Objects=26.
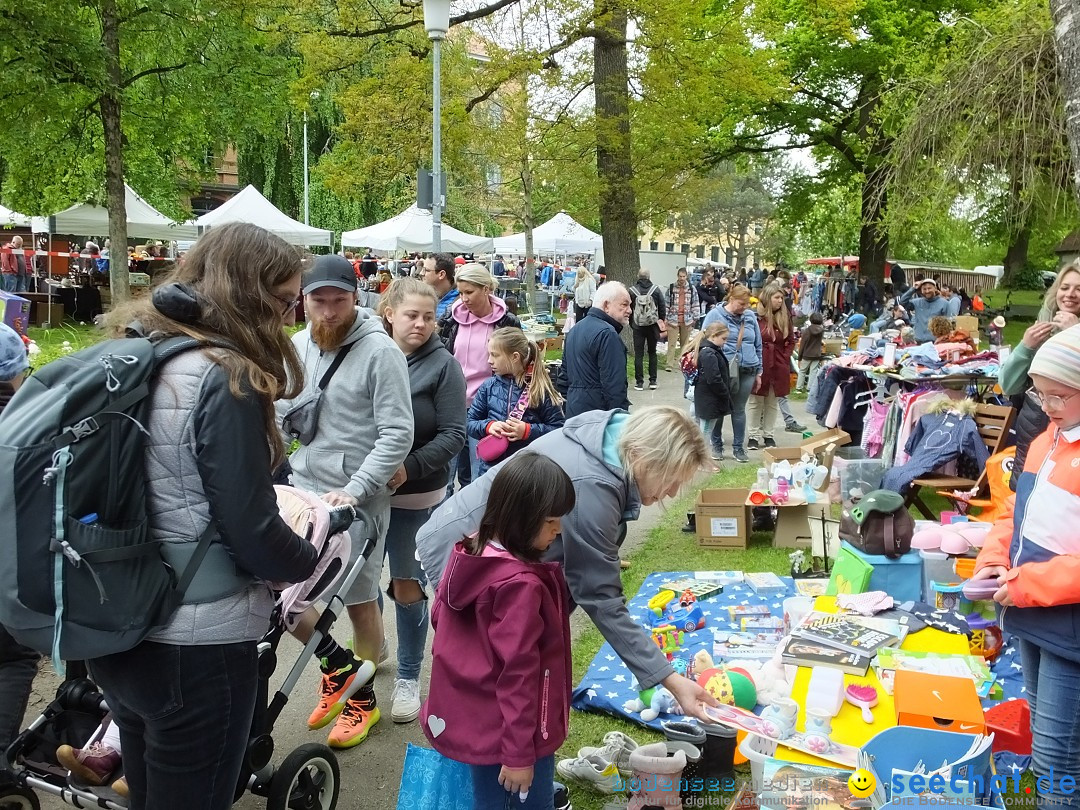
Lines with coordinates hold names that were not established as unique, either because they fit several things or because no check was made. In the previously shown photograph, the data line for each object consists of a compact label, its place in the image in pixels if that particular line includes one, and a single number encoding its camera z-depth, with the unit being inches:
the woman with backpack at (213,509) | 77.1
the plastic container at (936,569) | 182.5
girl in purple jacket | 90.9
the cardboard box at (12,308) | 226.5
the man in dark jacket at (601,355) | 248.8
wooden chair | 243.1
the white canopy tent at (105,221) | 758.5
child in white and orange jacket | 102.0
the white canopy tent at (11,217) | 882.8
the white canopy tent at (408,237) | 848.3
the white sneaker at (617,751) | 134.6
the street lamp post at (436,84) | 367.6
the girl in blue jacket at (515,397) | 194.1
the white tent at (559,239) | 997.2
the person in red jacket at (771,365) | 390.0
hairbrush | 132.6
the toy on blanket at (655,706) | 149.9
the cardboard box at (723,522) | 256.7
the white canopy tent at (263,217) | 770.2
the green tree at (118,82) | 541.6
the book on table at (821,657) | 140.6
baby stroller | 103.2
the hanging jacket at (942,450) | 250.8
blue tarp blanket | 156.8
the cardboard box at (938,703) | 118.0
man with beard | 133.9
